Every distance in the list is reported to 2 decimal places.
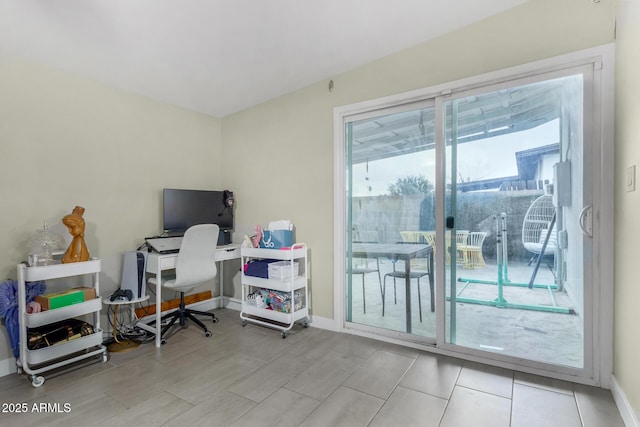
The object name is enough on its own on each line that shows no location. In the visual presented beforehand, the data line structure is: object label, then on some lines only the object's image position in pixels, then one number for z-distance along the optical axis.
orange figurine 2.26
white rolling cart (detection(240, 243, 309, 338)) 2.81
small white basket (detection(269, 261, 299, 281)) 2.82
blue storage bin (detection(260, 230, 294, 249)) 2.95
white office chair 2.68
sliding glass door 1.94
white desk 2.60
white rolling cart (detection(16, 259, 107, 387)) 2.03
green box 2.13
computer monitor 3.08
